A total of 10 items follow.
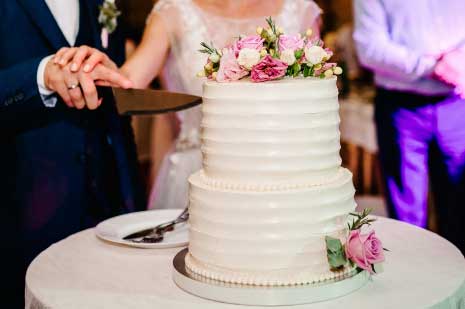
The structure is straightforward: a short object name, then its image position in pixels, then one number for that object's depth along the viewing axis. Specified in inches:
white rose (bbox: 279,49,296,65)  69.2
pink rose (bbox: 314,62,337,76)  71.2
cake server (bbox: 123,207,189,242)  88.1
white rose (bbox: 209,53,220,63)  72.5
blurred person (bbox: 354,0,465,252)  145.7
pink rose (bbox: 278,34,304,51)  70.6
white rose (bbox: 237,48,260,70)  68.2
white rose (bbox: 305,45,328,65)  69.2
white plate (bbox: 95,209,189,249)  84.1
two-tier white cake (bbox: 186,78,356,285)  66.6
